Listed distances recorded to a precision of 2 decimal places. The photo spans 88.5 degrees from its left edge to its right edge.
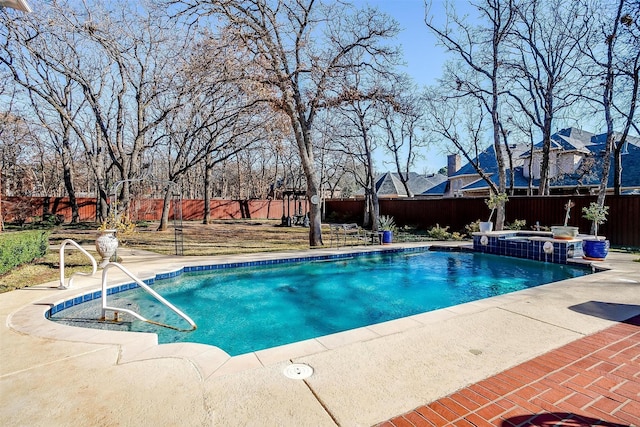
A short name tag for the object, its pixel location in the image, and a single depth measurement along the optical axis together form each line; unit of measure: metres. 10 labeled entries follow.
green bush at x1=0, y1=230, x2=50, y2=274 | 5.66
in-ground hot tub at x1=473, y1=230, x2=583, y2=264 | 8.05
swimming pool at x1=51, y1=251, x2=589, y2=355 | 4.48
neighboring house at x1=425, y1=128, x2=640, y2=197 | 16.48
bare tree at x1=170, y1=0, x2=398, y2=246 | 9.07
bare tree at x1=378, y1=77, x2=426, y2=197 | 18.39
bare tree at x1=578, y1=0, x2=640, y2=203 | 10.64
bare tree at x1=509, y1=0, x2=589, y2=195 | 13.13
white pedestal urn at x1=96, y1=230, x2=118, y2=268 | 5.86
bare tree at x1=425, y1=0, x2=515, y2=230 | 12.80
